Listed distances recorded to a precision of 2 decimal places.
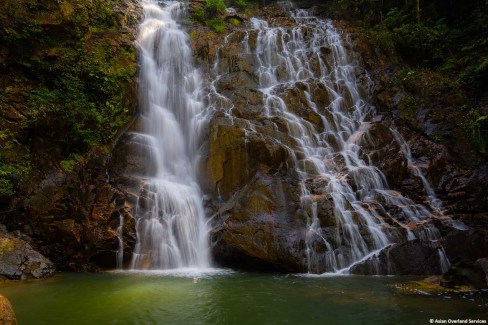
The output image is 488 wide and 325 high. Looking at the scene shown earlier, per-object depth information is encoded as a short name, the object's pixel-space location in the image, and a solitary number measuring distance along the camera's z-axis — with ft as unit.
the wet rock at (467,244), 30.45
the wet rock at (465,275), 23.70
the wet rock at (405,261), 30.30
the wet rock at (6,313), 13.77
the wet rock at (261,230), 33.37
